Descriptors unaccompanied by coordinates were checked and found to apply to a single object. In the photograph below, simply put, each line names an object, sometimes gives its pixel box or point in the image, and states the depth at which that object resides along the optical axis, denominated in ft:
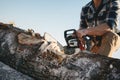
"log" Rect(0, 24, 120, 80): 9.51
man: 15.38
